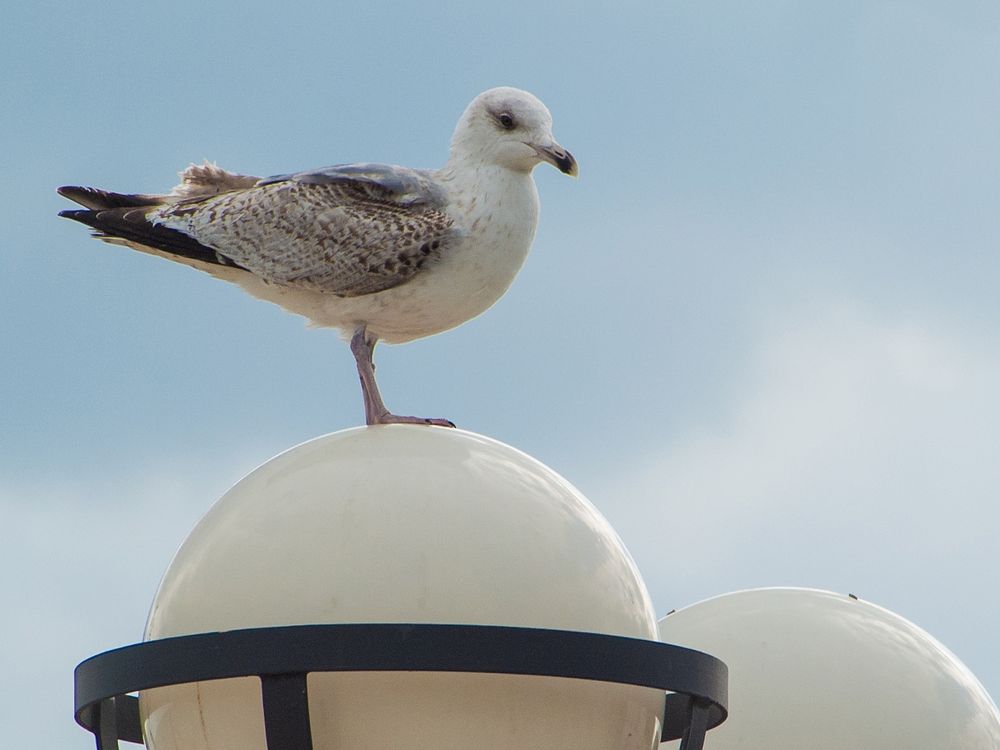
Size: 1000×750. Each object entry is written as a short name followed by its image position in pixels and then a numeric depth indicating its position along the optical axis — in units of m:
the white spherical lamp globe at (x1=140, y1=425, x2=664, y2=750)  8.55
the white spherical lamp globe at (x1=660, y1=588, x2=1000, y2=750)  12.51
